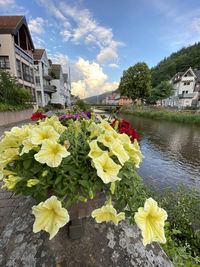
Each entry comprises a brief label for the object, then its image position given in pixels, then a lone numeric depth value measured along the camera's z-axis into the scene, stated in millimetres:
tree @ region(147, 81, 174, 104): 33625
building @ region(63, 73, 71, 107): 44375
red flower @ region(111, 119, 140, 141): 1451
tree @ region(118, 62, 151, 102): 33041
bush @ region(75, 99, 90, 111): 17931
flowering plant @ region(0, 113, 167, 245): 776
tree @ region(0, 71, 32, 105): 11430
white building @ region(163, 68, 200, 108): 38906
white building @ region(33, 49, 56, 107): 24859
